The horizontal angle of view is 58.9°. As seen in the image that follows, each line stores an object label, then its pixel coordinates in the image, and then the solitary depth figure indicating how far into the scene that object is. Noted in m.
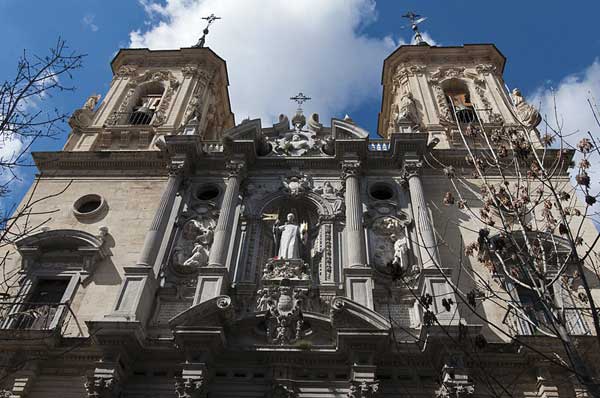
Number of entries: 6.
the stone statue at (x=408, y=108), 19.83
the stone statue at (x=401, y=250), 13.83
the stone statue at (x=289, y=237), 14.15
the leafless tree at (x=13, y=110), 7.97
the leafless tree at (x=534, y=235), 6.93
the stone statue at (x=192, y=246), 14.09
